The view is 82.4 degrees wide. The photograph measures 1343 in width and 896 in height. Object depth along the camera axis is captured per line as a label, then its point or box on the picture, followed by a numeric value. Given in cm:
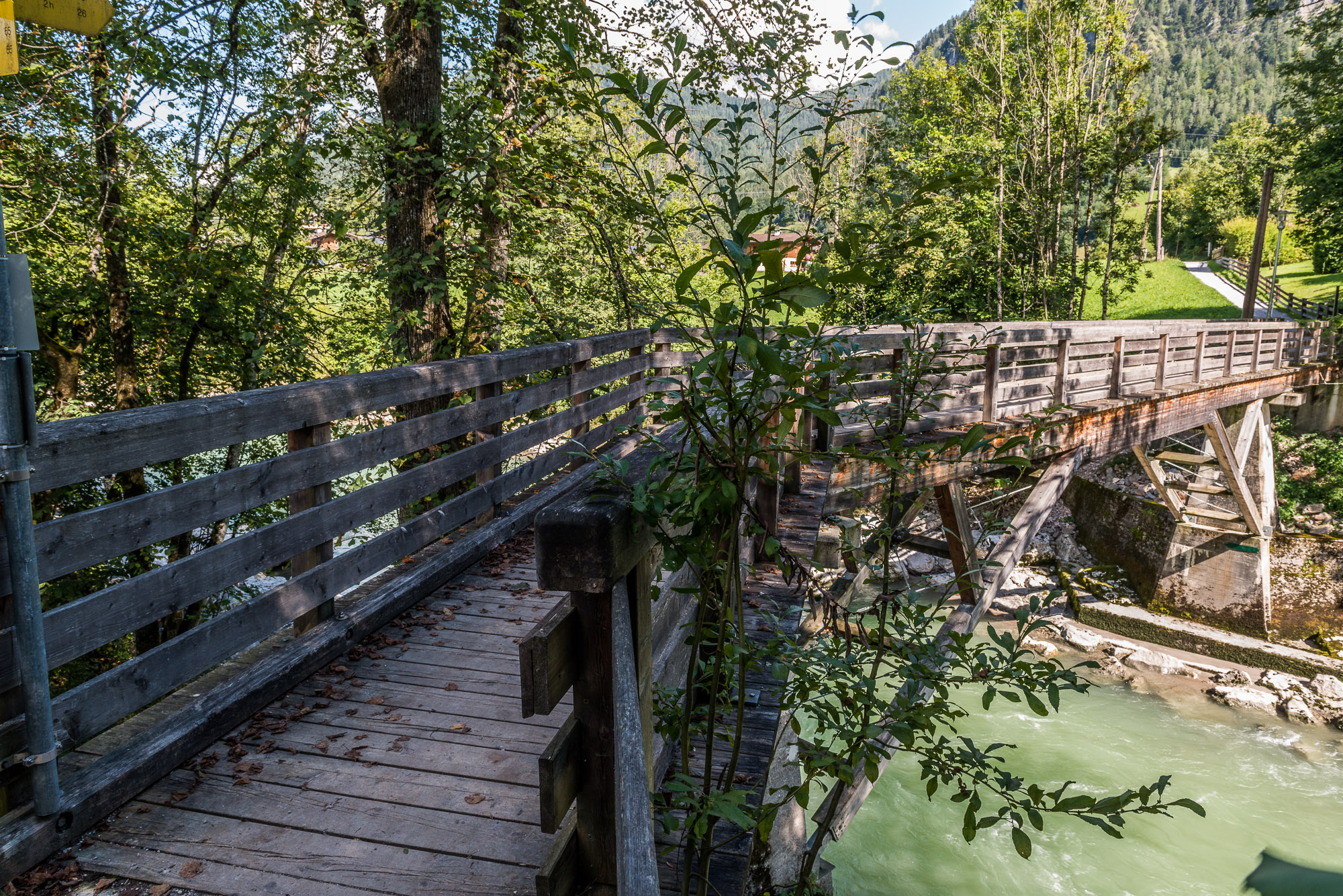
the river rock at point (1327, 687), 1186
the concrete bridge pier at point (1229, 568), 1401
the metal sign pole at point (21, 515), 185
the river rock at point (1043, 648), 1348
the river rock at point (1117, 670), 1295
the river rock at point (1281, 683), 1217
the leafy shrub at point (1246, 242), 4659
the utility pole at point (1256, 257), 2312
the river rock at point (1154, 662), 1301
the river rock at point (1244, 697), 1187
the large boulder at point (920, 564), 1756
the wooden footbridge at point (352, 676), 141
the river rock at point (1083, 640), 1394
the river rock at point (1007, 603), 1499
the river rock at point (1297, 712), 1149
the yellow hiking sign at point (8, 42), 174
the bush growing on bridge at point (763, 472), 135
